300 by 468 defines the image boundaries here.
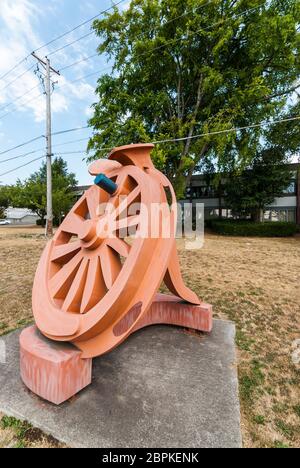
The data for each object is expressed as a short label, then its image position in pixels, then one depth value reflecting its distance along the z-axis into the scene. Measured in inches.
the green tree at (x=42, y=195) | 824.3
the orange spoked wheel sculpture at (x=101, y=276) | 88.1
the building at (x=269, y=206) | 767.7
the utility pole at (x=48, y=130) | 507.8
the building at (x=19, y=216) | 1727.4
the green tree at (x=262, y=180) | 663.8
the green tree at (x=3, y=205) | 1457.9
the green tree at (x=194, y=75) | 458.0
